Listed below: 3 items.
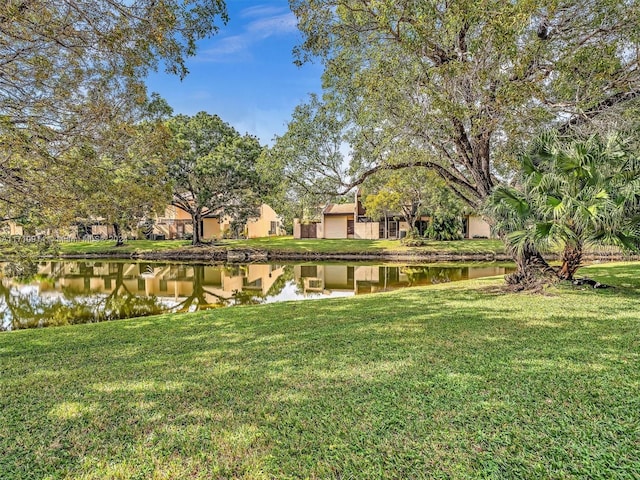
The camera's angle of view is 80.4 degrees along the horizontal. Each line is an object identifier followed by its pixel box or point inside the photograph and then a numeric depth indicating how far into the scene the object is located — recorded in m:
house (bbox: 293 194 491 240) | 31.89
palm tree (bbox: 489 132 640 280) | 6.80
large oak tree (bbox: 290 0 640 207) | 6.44
